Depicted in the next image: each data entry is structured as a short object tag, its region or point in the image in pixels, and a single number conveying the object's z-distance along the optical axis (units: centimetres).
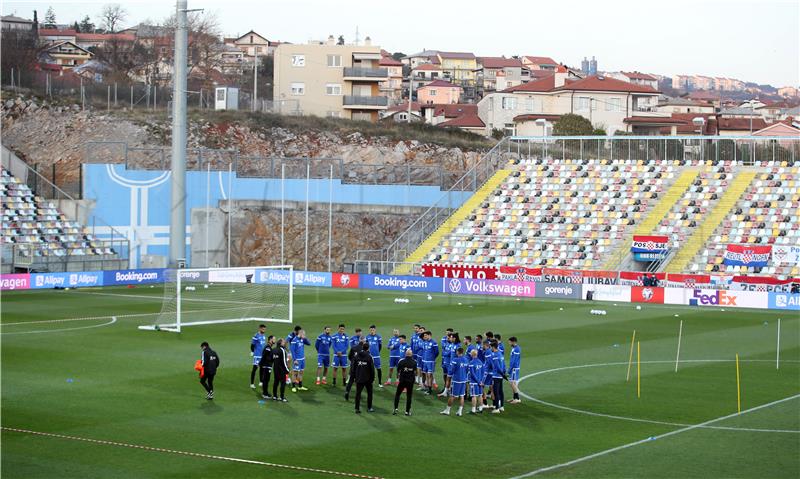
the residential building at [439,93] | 16612
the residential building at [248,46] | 18530
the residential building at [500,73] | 16782
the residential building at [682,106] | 16632
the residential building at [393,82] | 17891
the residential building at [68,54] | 14788
